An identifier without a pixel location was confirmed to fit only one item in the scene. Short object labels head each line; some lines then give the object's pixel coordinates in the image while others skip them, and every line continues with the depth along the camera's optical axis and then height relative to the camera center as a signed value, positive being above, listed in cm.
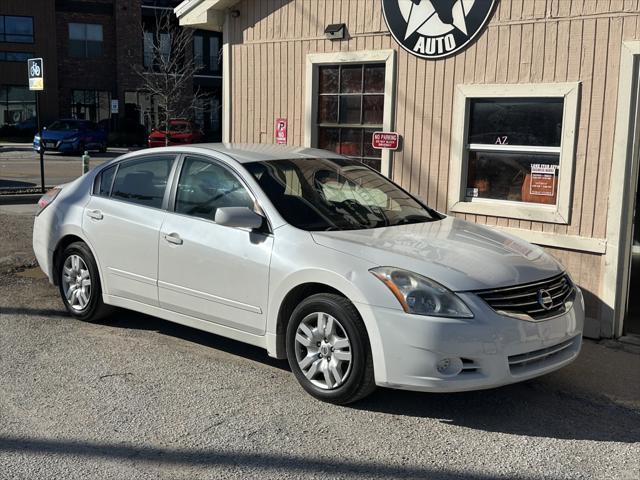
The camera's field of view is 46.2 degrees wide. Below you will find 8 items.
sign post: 1527 +72
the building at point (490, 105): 639 +14
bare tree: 3894 +242
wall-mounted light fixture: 812 +92
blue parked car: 3088 -110
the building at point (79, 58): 3981 +283
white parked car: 438 -101
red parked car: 3263 -93
